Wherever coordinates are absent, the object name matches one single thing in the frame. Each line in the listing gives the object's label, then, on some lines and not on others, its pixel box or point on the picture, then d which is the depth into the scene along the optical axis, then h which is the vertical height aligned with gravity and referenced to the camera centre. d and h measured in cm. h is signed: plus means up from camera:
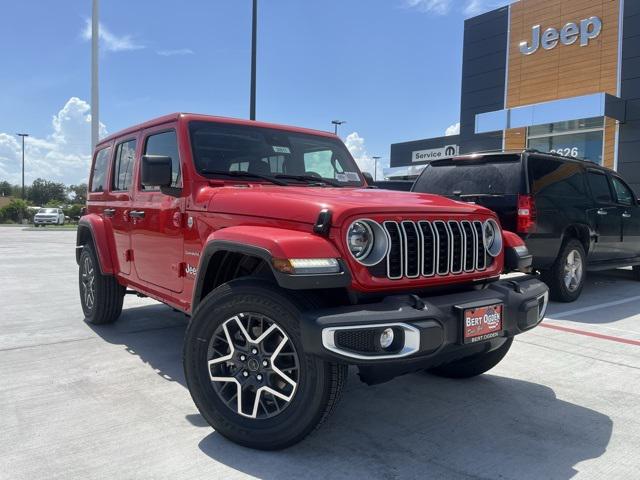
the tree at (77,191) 8946 +247
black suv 655 +23
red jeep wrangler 269 -40
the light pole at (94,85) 1553 +346
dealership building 1802 +515
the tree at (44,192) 8739 +201
